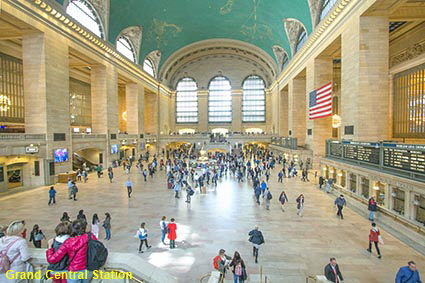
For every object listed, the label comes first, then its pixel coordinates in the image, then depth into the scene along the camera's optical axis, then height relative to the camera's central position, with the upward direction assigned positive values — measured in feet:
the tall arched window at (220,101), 148.46 +22.71
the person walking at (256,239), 18.97 -8.46
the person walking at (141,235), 20.40 -8.67
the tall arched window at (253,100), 146.92 +22.83
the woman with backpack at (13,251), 8.63 -4.29
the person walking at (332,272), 14.30 -8.56
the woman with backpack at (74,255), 8.29 -4.24
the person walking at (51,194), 34.71 -8.52
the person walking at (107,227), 22.76 -8.87
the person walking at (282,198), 31.74 -8.60
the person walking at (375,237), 19.82 -8.86
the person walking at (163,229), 22.09 -8.89
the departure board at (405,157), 24.90 -2.57
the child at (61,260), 8.45 -4.44
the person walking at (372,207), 27.40 -8.58
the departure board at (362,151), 32.82 -2.51
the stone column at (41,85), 47.78 +10.98
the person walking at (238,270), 14.97 -8.68
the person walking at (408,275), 13.19 -8.05
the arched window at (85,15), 58.43 +32.78
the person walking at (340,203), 29.32 -8.58
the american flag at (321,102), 51.64 +7.94
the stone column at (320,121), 64.59 +4.01
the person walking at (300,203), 29.89 -8.75
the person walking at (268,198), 32.07 -8.65
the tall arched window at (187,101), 149.59 +22.91
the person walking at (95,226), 22.74 -8.79
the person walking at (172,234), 21.03 -9.01
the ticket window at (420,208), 23.32 -7.48
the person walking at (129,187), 38.75 -8.43
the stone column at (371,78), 41.01 +10.22
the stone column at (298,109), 87.86 +10.05
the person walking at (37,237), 20.11 -8.65
